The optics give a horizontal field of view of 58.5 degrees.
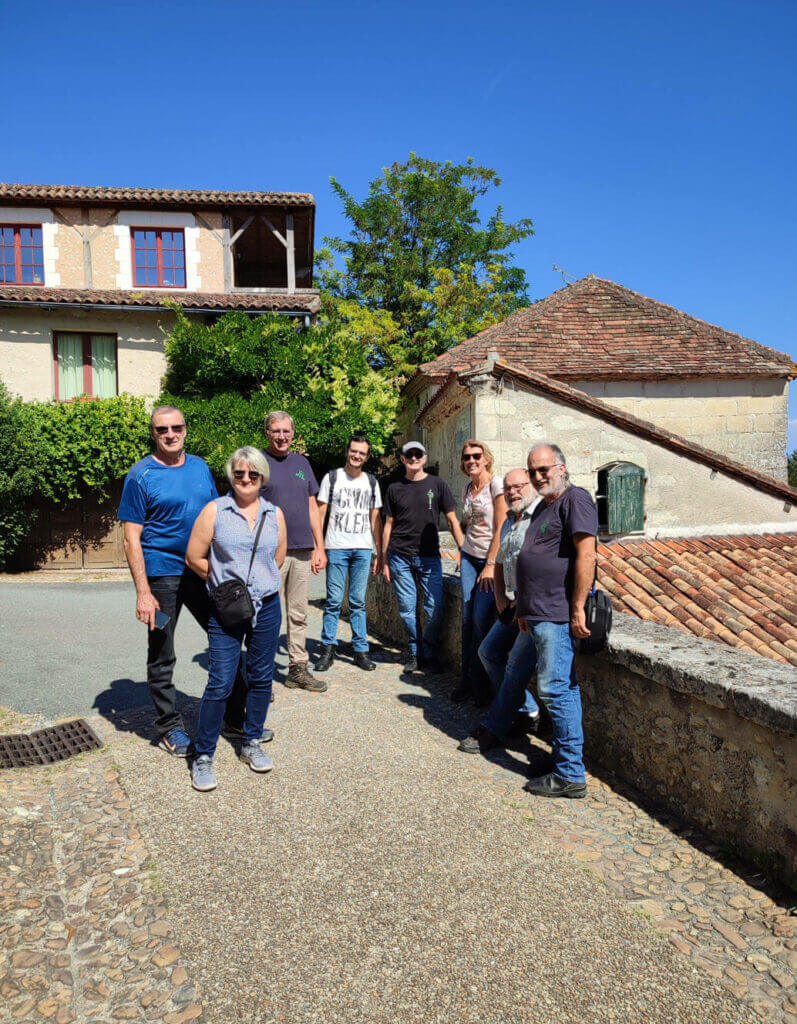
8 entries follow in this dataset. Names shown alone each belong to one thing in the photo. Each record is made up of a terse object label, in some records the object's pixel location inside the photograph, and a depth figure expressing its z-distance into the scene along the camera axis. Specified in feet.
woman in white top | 16.34
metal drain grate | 13.47
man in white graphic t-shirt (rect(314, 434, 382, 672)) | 19.07
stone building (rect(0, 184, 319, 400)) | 56.34
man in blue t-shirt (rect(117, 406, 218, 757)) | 12.97
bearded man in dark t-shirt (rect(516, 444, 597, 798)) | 11.70
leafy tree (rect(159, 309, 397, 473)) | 50.19
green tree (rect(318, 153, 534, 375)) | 80.07
